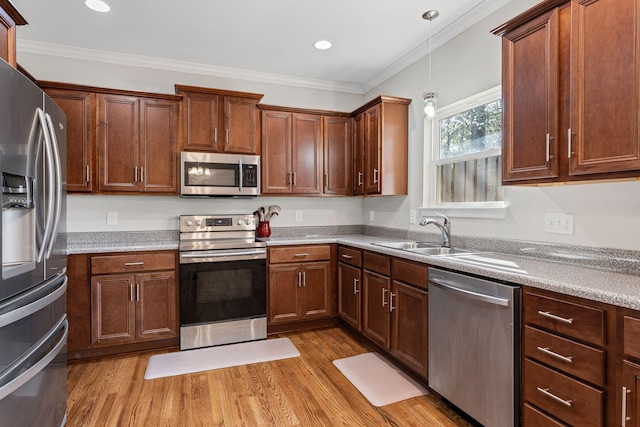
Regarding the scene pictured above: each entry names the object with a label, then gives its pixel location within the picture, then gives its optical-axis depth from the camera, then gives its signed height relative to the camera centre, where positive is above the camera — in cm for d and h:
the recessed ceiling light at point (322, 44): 315 +150
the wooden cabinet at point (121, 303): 283 -75
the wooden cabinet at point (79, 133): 299 +66
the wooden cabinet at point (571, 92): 148 +56
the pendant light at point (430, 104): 249 +75
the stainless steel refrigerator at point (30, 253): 130 -18
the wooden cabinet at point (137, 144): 312 +61
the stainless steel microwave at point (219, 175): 329 +35
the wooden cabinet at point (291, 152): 367 +62
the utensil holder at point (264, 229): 374 -19
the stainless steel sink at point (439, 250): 270 -31
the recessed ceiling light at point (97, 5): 253 +148
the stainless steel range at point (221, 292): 309 -72
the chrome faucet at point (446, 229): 282 -15
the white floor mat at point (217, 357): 272 -120
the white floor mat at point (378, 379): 233 -120
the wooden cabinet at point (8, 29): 165 +87
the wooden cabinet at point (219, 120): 332 +87
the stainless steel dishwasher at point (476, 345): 170 -72
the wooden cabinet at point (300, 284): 339 -71
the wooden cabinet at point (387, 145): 338 +64
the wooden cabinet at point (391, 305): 237 -73
